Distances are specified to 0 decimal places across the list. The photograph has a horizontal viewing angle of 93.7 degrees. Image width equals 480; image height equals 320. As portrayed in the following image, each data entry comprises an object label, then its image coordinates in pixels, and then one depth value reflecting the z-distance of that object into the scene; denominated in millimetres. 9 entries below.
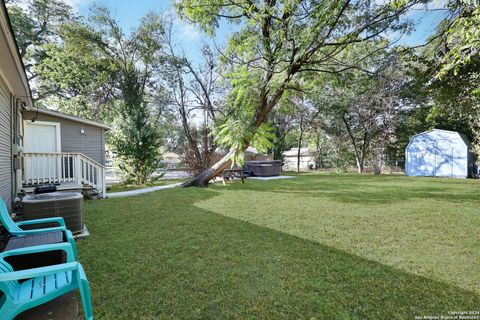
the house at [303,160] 28734
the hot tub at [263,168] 15820
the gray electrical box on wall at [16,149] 5527
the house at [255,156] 22094
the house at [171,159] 27053
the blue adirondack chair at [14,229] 2589
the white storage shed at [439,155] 14672
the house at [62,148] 6770
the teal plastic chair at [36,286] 1475
